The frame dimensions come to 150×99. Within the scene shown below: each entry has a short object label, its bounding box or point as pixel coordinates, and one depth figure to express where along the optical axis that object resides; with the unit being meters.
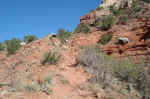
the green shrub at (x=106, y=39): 6.79
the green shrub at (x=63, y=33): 9.73
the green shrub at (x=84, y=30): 9.64
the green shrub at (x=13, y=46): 7.07
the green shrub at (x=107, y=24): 8.54
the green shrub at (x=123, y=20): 8.62
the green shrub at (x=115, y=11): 11.94
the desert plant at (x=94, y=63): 3.96
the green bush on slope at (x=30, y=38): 10.08
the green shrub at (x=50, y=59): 5.05
